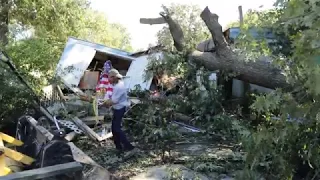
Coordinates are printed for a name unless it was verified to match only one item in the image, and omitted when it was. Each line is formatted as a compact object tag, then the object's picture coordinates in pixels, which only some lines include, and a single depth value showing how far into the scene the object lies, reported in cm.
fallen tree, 485
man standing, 444
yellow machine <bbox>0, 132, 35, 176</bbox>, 228
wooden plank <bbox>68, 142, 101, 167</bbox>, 247
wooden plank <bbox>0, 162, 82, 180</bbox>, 164
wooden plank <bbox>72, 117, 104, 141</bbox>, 500
